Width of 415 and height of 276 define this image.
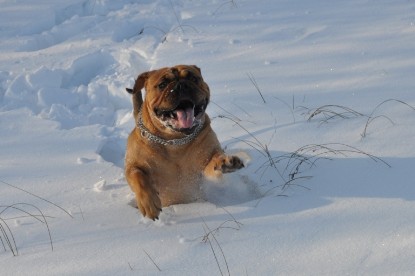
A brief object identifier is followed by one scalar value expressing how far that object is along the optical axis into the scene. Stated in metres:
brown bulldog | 5.41
